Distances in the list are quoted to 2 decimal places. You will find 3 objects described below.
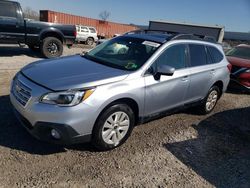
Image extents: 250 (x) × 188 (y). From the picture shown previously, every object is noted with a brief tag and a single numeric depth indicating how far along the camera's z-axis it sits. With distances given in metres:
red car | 5.69
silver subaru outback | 2.43
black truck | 7.24
